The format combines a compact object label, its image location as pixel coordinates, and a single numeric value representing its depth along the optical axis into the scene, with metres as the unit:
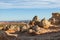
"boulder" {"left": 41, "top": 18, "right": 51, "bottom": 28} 11.91
